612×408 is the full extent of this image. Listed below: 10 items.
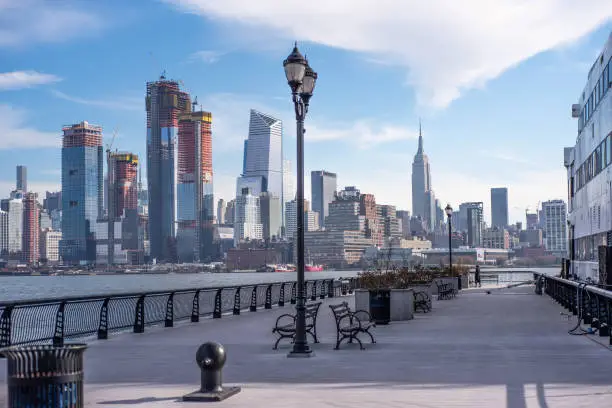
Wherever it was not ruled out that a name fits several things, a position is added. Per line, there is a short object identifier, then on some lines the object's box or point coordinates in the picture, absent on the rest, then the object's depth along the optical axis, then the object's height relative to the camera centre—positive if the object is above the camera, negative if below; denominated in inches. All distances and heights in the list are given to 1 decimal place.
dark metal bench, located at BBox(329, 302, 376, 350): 678.5 -72.5
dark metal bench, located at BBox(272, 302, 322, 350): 697.3 -74.1
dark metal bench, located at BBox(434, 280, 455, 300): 1561.3 -92.3
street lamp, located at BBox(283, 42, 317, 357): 638.5 +96.2
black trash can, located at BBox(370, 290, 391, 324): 954.7 -73.4
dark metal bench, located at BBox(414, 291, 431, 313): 1179.9 -86.2
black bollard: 429.4 -70.4
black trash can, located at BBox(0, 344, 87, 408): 284.0 -45.9
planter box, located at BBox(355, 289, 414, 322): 1013.8 -72.8
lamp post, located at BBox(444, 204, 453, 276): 2098.7 +95.1
